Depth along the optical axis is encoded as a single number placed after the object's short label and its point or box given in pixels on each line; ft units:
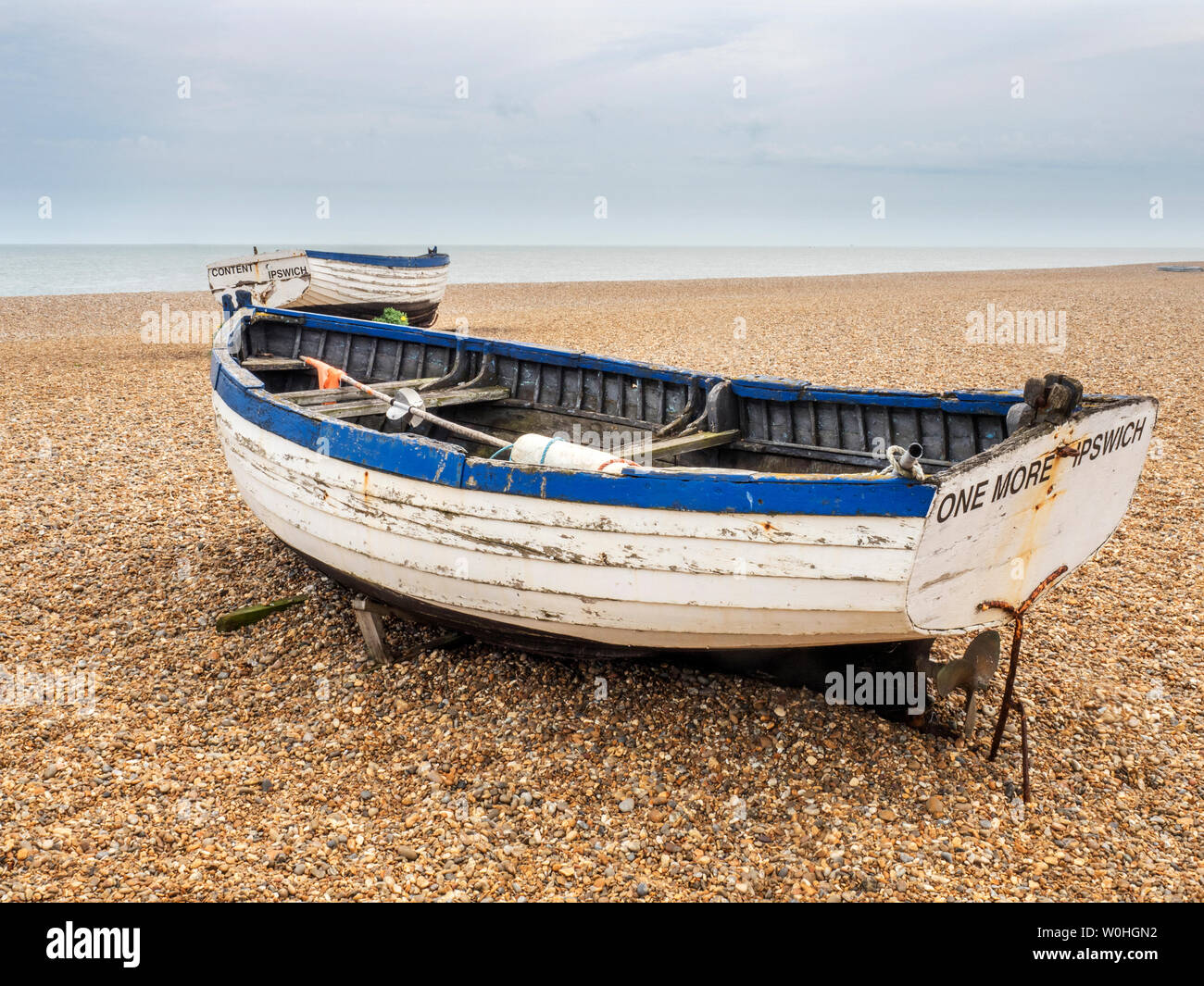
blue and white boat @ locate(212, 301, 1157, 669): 13.83
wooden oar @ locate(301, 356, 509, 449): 21.61
